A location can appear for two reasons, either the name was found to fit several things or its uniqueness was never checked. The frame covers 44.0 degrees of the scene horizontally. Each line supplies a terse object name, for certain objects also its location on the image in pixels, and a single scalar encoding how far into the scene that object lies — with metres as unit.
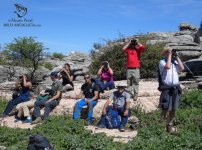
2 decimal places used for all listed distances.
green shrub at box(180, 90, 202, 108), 8.04
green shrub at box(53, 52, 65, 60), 28.26
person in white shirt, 5.90
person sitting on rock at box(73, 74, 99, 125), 7.63
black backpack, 3.91
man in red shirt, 8.01
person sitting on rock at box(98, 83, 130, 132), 6.98
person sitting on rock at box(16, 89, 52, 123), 8.06
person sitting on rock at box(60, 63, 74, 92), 9.20
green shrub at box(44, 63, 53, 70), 18.67
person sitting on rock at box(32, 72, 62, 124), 7.90
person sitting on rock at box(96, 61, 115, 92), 8.73
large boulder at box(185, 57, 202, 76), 11.02
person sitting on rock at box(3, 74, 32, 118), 8.40
